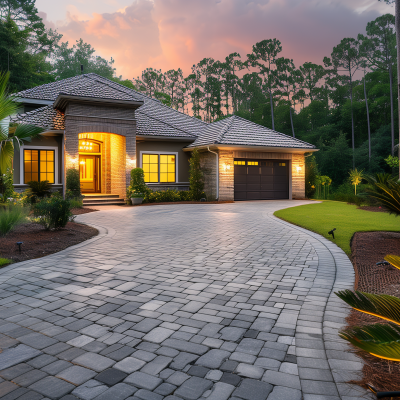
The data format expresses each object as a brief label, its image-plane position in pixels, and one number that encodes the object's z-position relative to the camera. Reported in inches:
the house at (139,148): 637.9
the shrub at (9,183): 511.3
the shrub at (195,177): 729.0
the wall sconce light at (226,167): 728.6
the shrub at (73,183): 612.7
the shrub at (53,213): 309.7
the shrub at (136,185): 661.9
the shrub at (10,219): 281.0
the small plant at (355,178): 763.0
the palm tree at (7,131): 268.8
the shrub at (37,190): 593.9
